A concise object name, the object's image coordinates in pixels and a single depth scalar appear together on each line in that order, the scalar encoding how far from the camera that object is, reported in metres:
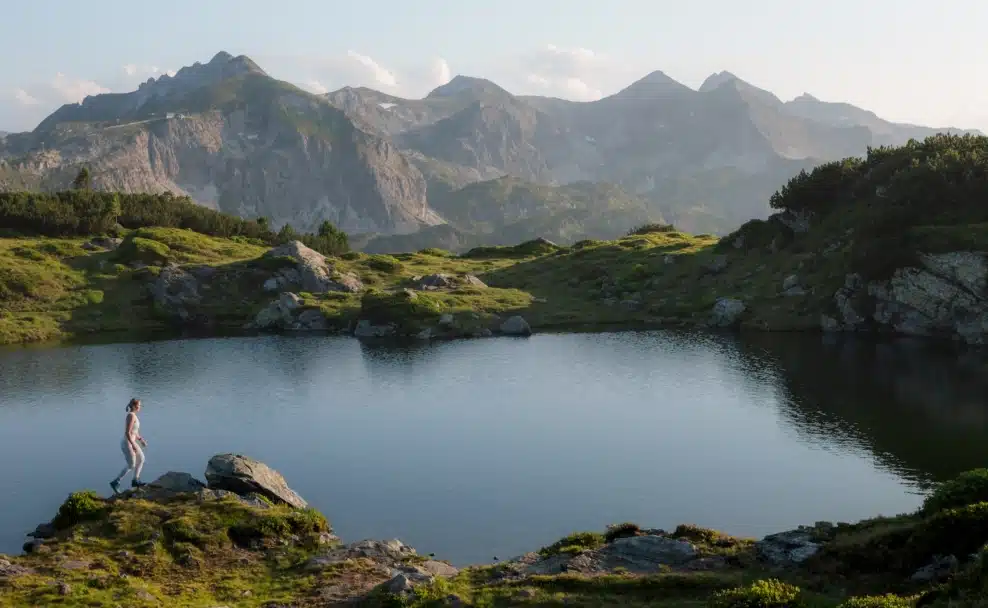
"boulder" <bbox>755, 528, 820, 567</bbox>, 30.03
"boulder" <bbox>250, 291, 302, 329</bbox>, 125.75
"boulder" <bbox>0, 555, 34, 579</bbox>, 29.73
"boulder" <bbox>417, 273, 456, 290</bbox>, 136.75
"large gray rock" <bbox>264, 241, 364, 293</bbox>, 137.88
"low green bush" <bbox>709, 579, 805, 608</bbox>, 21.92
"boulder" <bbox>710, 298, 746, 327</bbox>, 117.56
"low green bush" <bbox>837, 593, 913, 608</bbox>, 20.44
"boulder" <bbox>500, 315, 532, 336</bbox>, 118.50
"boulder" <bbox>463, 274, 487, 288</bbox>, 140.96
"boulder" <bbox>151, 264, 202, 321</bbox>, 130.25
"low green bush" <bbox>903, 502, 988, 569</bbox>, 26.83
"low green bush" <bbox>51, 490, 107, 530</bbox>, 37.22
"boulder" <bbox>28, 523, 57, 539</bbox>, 37.75
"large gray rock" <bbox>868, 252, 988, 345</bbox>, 96.62
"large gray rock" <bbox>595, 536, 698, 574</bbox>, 31.03
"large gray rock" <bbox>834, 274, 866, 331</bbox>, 110.19
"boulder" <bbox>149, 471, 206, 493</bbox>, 40.91
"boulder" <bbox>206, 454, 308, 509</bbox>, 41.91
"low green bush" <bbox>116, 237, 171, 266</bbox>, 141.38
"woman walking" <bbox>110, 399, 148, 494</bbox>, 41.49
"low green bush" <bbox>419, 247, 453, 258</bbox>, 187.35
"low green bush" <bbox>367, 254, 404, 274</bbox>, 154.38
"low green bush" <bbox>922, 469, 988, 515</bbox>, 29.78
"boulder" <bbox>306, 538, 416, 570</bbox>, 33.41
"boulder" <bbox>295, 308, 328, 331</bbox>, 123.88
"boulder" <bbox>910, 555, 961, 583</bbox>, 25.66
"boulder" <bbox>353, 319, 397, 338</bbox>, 117.06
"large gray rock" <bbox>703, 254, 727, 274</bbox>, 136.75
